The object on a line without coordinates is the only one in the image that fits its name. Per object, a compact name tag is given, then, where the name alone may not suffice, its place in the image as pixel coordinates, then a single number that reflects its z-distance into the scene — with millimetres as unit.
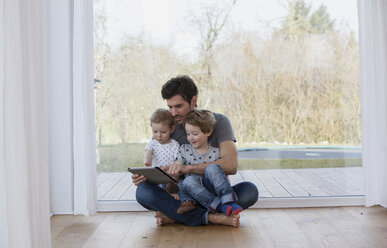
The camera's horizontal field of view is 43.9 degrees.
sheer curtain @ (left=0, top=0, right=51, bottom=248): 2090
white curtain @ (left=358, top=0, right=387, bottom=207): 3666
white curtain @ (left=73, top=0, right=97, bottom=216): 3607
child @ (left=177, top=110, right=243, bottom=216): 3156
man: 3268
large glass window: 3906
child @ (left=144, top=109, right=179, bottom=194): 3387
